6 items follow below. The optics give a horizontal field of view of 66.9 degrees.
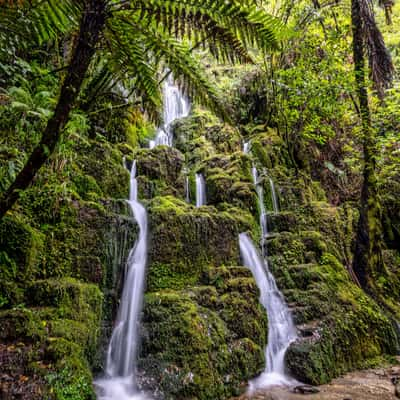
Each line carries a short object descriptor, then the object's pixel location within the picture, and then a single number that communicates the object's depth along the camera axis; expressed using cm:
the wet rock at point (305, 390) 396
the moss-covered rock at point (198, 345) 361
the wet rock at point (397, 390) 394
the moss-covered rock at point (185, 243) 511
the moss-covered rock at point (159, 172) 769
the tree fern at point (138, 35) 148
